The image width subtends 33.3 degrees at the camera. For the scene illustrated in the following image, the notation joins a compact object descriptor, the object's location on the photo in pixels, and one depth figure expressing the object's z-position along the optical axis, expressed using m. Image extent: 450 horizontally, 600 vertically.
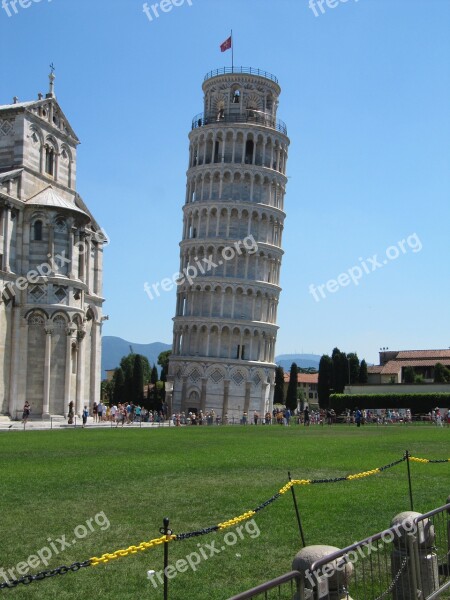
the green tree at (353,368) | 110.94
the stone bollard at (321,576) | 7.45
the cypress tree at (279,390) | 122.56
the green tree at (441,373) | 109.75
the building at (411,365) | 118.56
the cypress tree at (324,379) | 107.38
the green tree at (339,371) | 107.06
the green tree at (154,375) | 124.39
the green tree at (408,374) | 113.88
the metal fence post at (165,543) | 7.98
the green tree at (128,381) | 107.00
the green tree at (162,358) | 140.73
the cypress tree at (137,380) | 106.50
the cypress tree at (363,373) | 112.25
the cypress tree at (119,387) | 108.95
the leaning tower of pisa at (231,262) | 82.25
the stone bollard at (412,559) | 9.51
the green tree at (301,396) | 139.60
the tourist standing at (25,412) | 46.63
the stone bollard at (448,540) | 11.27
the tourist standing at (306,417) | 64.06
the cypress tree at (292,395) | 115.44
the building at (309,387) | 168.38
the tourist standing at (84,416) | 49.84
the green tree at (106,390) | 131.34
